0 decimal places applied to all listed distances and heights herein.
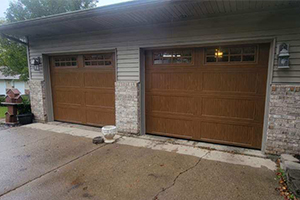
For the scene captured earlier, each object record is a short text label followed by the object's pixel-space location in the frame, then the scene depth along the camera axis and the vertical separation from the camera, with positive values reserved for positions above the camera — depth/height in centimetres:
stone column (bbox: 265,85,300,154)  332 -73
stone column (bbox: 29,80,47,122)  626 -68
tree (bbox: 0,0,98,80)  988 +373
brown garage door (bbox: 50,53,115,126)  542 -27
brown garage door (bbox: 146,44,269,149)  382 -29
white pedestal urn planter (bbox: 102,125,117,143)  442 -128
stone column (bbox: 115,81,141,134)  481 -72
